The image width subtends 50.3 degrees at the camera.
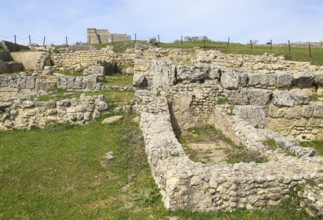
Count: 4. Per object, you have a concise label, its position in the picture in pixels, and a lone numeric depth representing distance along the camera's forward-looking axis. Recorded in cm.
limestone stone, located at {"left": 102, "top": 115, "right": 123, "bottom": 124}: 1380
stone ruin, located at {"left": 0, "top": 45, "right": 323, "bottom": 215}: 748
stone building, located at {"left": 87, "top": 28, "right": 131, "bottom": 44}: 4297
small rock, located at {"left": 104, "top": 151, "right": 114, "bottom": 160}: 1078
